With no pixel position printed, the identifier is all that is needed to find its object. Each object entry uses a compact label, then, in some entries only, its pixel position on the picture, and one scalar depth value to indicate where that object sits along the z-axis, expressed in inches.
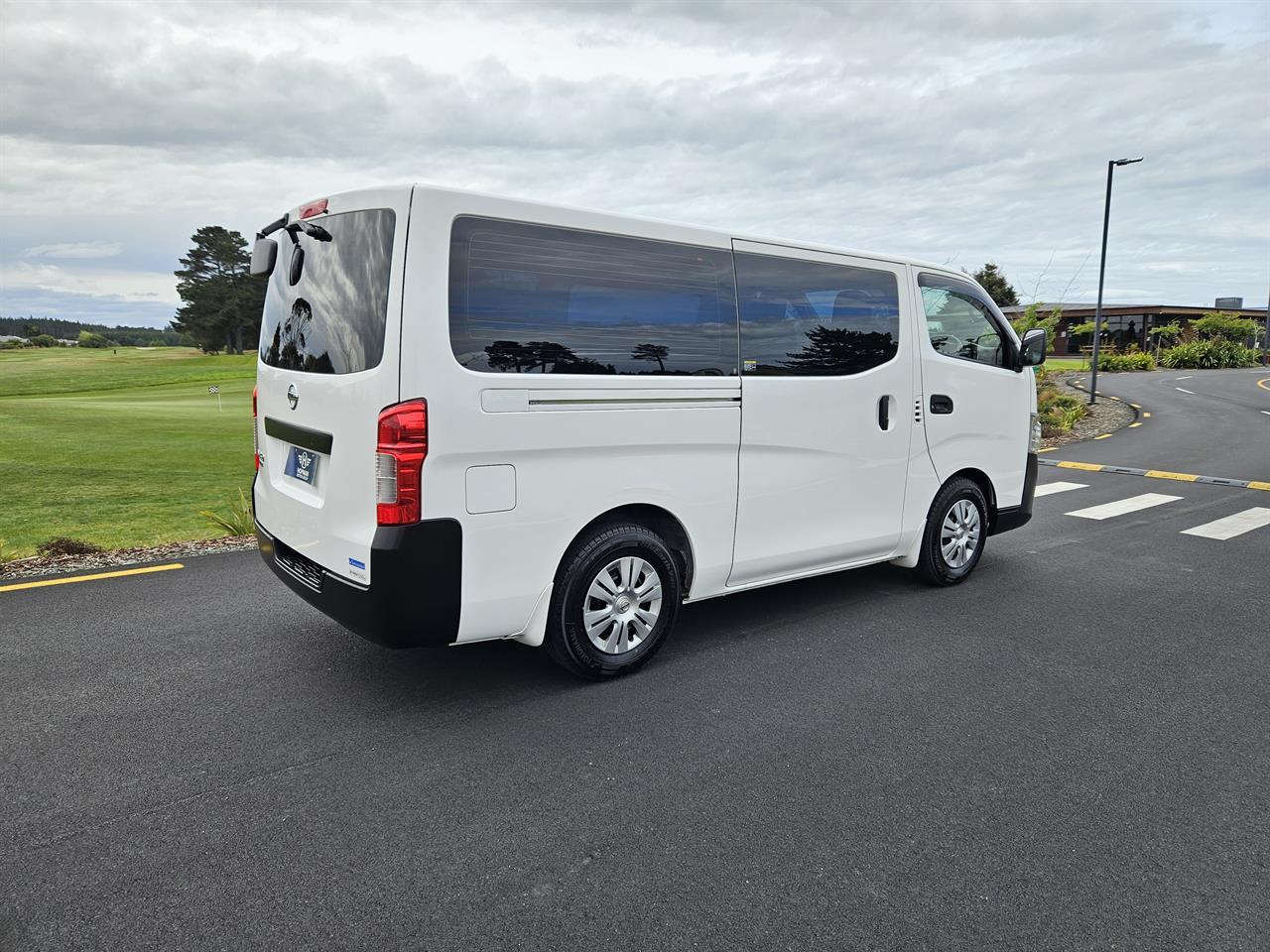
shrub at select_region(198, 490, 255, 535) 266.8
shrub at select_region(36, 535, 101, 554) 236.4
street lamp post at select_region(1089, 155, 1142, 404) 762.4
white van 124.6
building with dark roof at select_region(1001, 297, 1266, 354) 2279.8
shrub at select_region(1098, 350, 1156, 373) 1563.7
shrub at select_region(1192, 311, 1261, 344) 1979.6
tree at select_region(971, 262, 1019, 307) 2394.6
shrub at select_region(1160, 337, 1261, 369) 1733.5
